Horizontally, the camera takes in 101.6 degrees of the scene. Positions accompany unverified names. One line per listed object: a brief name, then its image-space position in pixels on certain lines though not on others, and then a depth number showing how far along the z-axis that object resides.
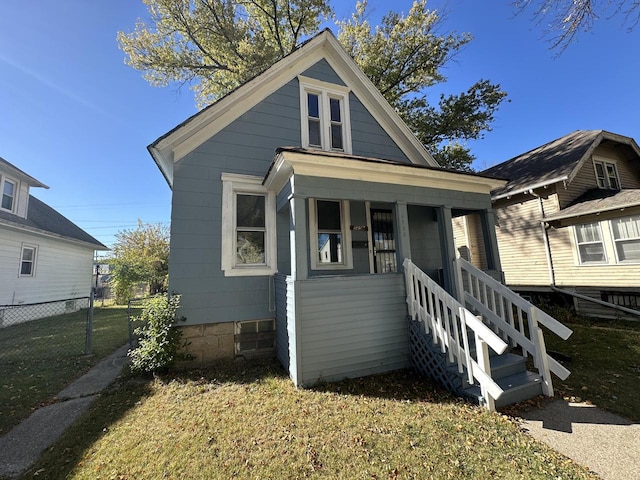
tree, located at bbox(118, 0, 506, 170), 11.63
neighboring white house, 9.87
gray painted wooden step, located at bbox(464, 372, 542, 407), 3.42
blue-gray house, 4.29
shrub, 4.53
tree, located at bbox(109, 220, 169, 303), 16.61
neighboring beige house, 8.80
